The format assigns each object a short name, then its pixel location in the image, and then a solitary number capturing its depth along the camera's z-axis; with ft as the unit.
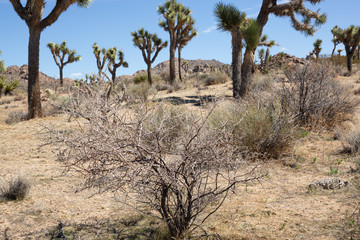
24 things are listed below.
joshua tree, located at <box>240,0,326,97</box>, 48.78
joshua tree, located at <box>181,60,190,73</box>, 205.08
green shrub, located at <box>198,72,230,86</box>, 79.05
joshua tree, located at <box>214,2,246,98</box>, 47.26
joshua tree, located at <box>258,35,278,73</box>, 56.52
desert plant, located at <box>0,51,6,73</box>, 97.19
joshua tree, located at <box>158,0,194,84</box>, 86.17
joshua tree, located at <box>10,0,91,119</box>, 44.21
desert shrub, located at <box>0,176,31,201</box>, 17.66
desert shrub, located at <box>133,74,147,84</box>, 102.99
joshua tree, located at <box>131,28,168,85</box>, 95.44
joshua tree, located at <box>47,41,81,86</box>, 120.26
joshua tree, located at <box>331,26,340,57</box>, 124.98
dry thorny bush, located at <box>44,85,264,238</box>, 10.15
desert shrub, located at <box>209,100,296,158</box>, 23.82
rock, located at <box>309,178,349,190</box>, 17.80
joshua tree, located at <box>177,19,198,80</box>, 96.03
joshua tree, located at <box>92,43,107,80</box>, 114.40
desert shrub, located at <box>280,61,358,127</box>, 30.86
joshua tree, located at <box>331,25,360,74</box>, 96.86
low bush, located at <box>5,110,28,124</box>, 45.16
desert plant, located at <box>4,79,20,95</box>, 83.21
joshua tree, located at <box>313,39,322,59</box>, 148.46
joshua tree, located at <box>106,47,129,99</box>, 111.08
